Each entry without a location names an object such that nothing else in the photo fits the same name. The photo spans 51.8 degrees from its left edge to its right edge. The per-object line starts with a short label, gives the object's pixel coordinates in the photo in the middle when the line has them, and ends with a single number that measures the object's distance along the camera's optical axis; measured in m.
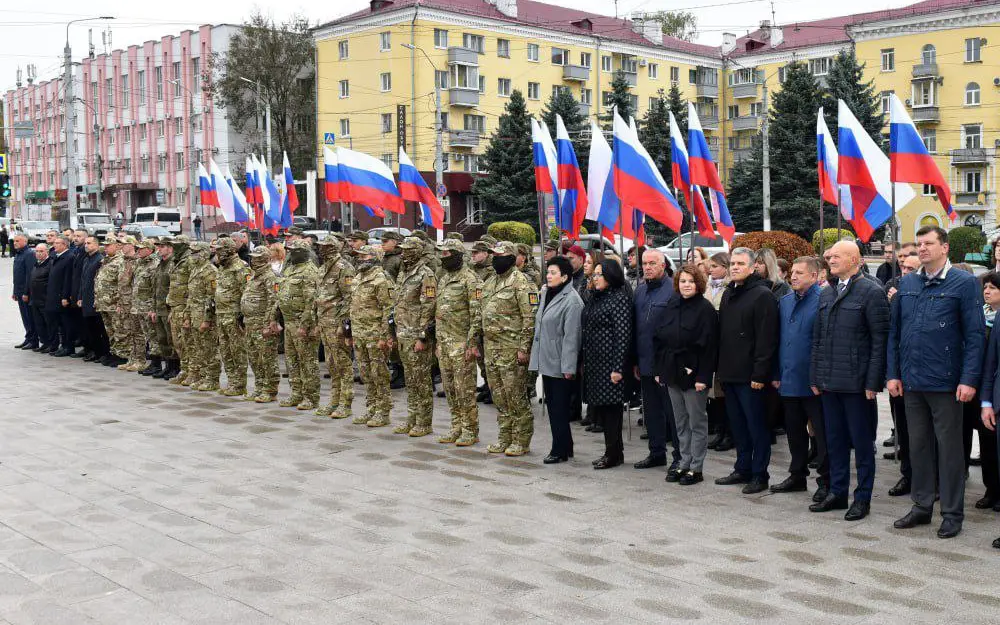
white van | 60.97
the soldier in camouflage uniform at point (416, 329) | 10.72
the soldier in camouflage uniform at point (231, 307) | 13.30
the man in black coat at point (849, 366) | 7.52
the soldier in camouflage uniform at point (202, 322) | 13.69
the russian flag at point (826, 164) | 13.80
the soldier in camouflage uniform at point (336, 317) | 11.80
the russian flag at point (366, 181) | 17.09
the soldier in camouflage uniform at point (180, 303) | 14.27
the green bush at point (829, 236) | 34.50
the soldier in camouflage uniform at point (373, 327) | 11.20
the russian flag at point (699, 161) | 13.16
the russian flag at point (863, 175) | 11.77
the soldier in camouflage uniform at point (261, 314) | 12.71
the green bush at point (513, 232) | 44.50
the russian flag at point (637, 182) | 12.00
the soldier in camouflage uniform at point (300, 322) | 12.16
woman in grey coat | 9.42
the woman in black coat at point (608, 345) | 9.12
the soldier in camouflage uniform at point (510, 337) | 9.66
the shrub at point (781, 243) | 25.38
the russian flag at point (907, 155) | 9.99
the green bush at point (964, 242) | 35.97
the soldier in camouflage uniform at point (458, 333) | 10.23
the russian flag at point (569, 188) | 14.30
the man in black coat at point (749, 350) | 8.27
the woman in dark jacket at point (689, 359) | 8.54
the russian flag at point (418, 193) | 16.95
